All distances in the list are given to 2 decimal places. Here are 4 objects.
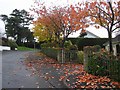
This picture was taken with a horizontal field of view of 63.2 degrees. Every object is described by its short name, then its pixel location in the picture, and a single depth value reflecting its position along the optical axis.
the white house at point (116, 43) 12.30
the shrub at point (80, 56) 8.40
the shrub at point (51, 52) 10.49
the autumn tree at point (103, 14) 6.07
